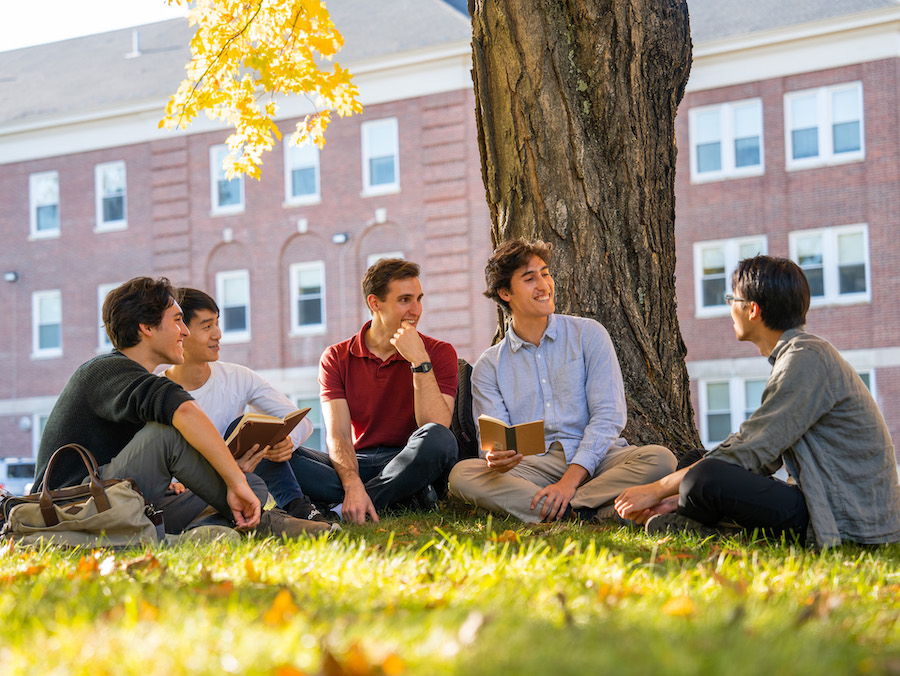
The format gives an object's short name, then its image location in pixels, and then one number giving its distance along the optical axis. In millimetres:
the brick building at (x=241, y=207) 22109
